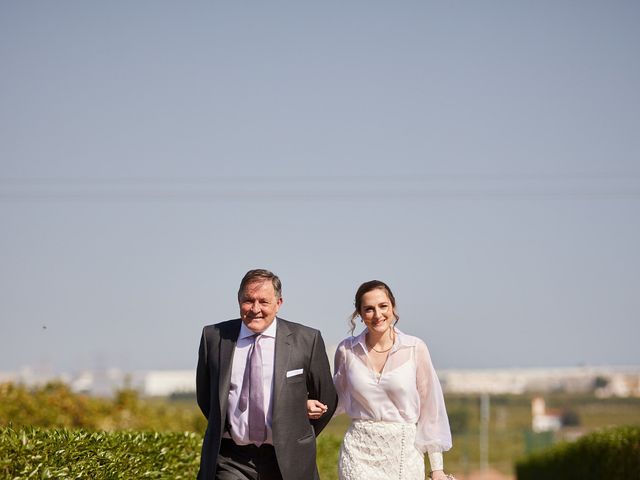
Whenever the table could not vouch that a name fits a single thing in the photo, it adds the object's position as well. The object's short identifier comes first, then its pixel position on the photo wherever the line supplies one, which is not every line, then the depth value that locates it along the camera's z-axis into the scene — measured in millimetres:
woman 8070
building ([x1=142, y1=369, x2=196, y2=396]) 86438
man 7414
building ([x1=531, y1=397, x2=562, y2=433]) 103875
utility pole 61031
